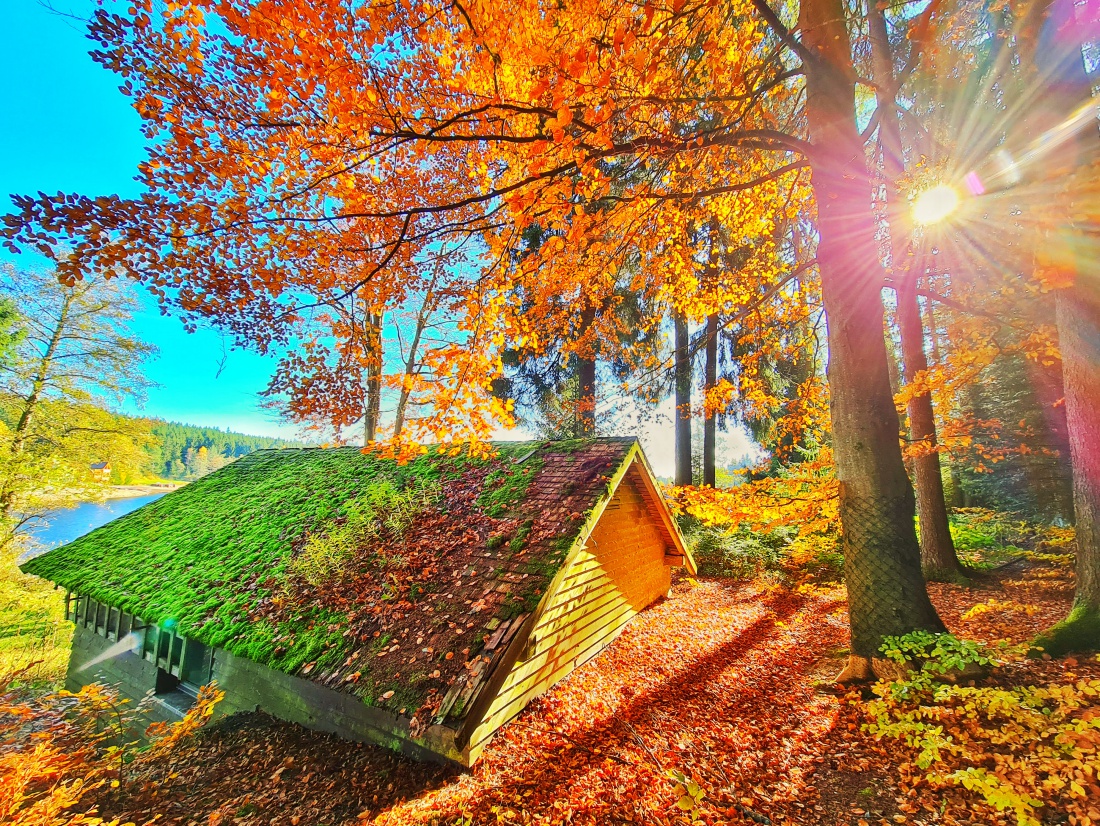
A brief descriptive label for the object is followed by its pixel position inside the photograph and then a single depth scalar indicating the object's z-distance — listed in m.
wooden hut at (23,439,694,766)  4.17
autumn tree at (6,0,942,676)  3.24
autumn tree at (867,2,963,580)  6.93
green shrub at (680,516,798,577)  10.91
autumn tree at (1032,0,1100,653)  3.92
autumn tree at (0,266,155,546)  11.76
